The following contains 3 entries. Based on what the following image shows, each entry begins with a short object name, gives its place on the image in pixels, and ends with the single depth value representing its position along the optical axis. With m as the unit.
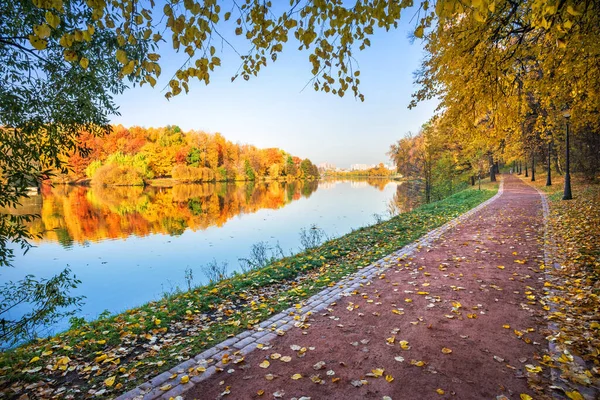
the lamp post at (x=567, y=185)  13.91
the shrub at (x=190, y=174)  59.59
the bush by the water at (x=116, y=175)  49.78
